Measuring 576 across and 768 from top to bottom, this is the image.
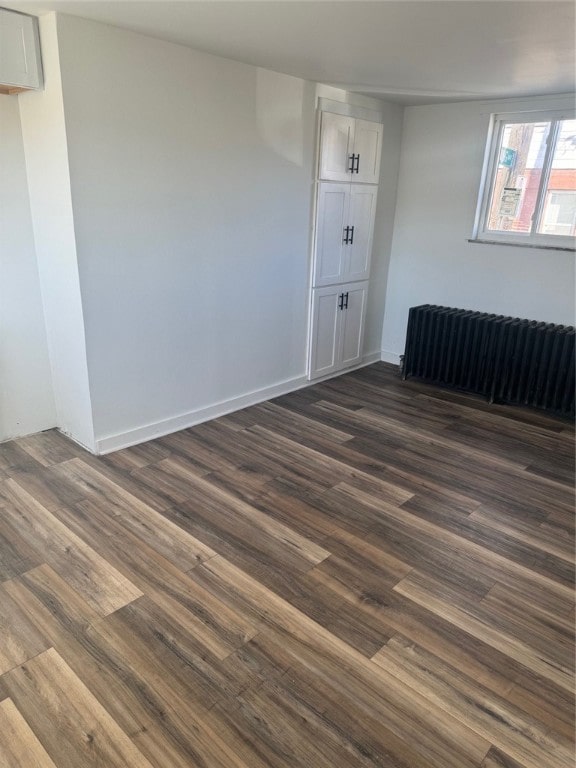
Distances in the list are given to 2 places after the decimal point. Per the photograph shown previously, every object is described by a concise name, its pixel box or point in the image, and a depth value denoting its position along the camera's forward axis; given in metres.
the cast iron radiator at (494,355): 3.90
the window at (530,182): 3.93
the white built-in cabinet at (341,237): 4.04
